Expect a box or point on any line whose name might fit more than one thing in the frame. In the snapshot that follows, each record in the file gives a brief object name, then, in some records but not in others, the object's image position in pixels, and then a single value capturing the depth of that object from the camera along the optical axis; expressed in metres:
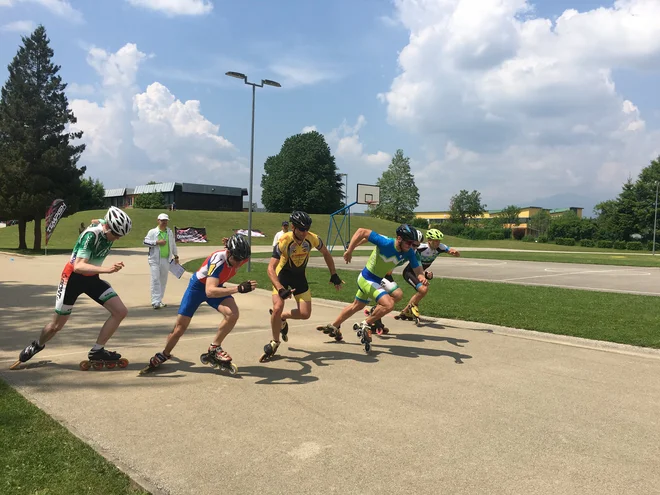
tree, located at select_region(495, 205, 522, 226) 111.69
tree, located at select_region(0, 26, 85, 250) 31.59
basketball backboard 47.39
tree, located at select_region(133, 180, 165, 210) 81.88
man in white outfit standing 10.79
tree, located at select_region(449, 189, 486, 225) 97.39
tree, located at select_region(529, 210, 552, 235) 106.00
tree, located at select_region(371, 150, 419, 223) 91.75
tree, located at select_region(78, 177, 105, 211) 86.31
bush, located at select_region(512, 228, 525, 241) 93.45
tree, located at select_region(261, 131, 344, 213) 86.94
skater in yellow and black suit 6.45
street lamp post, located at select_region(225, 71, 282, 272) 21.19
